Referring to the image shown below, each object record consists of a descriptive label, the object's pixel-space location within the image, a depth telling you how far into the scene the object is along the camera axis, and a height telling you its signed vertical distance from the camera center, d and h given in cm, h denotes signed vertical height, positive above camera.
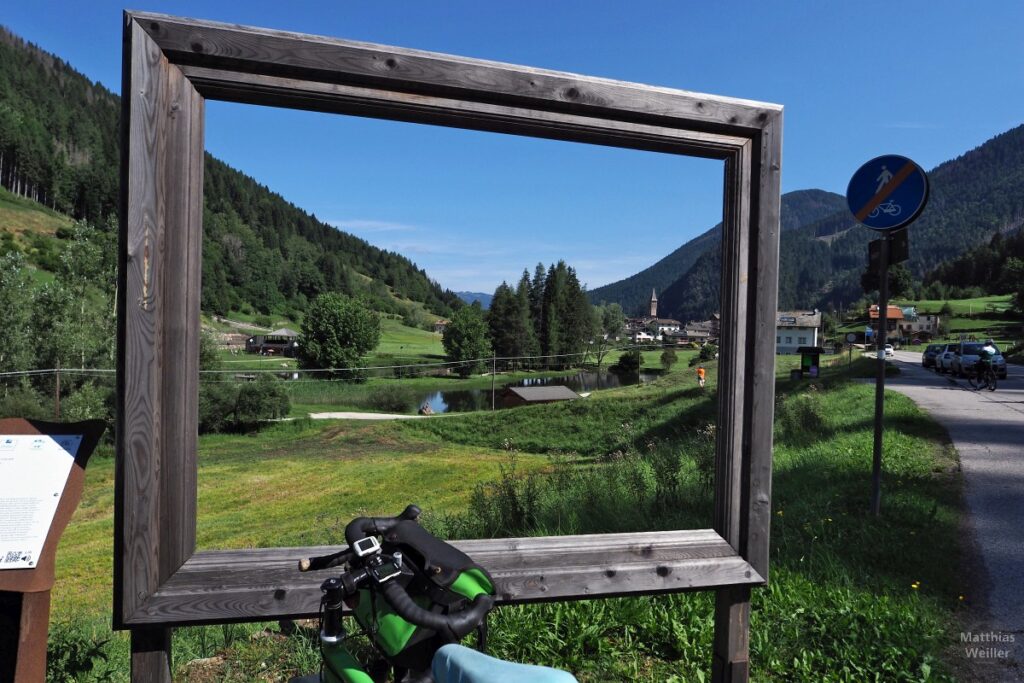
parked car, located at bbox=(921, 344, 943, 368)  3588 -80
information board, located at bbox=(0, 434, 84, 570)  223 -61
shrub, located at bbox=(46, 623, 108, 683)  295 -169
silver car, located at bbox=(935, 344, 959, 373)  2964 -83
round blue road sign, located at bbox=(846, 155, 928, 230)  544 +139
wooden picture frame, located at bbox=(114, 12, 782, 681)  216 +18
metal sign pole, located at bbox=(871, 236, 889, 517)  544 -28
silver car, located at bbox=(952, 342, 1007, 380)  2359 -76
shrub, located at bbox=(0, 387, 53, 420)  1528 -200
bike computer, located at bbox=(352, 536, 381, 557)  166 -59
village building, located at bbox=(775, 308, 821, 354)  3769 +48
